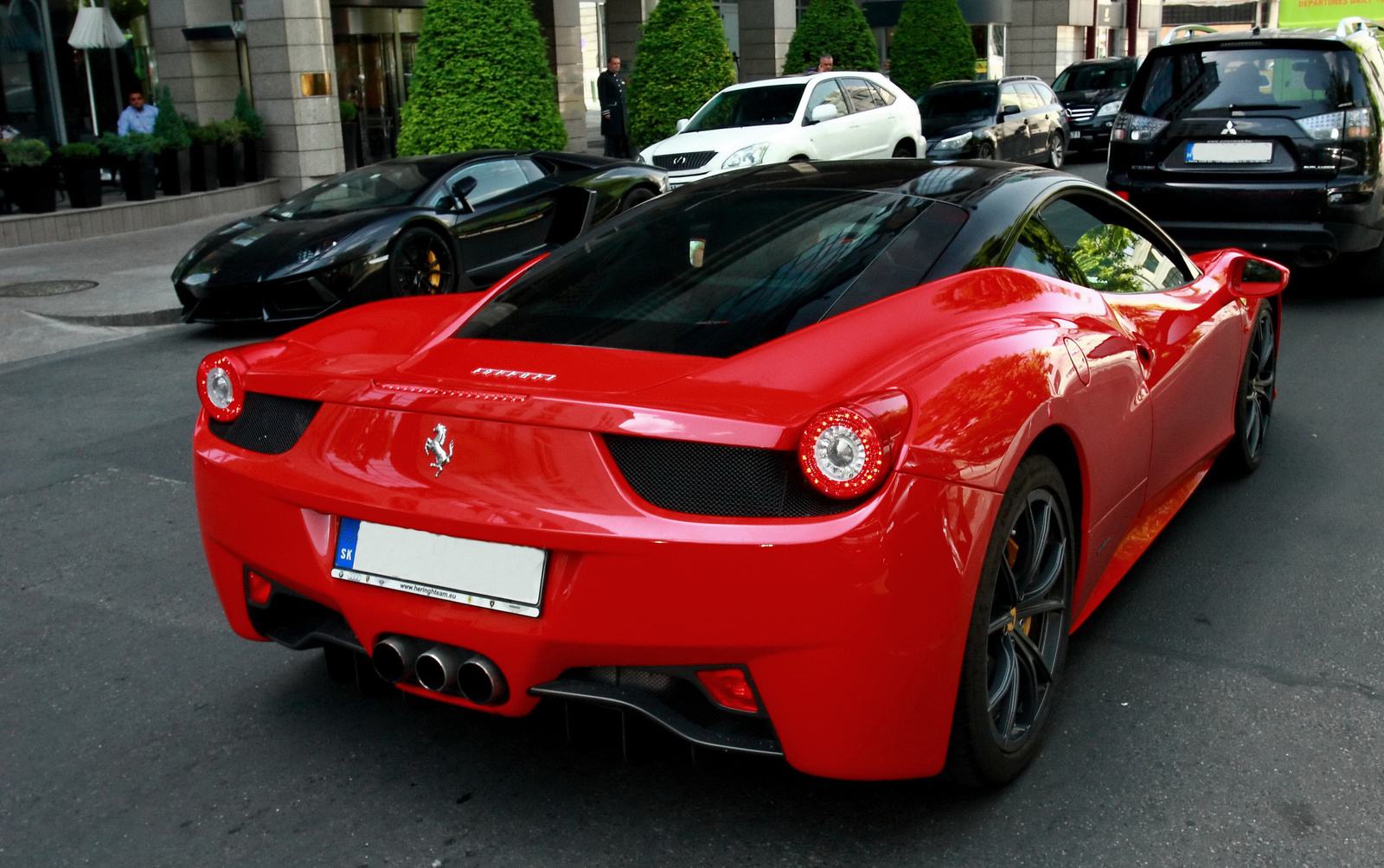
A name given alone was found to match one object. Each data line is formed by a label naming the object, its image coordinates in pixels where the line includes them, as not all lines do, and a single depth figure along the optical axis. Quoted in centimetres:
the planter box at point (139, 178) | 1680
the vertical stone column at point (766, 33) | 2878
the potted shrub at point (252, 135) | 1875
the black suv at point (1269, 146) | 859
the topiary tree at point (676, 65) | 2041
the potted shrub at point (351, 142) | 2281
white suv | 1459
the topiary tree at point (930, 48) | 2933
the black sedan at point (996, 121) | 1845
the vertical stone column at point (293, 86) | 1858
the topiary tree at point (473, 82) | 1545
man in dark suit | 2173
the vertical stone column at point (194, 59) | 1872
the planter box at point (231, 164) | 1836
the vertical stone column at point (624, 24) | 2820
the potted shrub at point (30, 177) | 1512
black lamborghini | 948
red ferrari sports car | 254
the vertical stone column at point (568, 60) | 2347
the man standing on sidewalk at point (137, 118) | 1780
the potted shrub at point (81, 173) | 1592
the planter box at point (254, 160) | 1894
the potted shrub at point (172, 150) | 1723
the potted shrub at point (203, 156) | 1792
